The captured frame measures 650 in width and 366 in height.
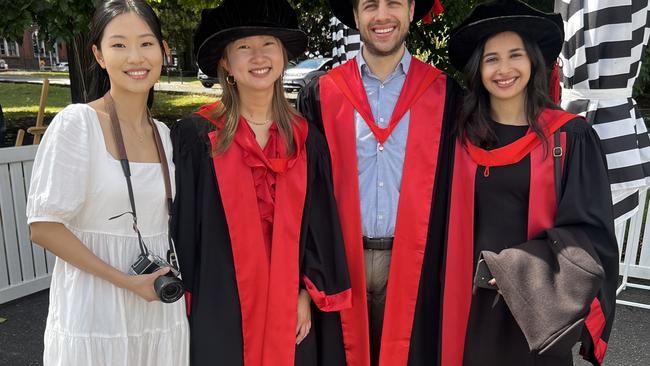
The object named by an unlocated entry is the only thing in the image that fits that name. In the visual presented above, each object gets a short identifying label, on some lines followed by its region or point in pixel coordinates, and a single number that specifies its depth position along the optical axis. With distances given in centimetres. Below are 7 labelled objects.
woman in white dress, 173
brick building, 4691
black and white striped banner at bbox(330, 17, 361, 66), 354
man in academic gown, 246
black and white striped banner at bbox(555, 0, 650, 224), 276
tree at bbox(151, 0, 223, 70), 793
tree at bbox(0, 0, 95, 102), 405
